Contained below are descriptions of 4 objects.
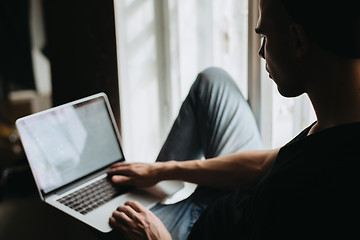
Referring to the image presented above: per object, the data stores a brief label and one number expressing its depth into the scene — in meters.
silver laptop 1.14
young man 0.64
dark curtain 1.61
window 1.55
